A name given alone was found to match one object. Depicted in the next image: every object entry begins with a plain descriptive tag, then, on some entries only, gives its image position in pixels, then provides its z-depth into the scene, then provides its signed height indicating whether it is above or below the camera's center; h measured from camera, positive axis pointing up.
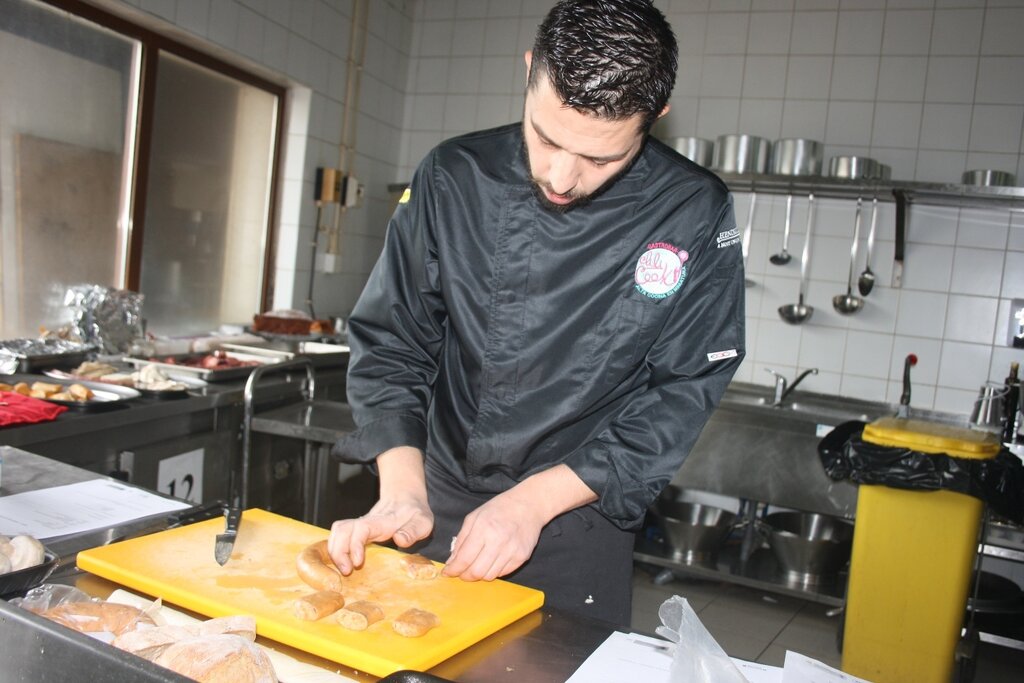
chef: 1.19 -0.07
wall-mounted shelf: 3.56 +0.65
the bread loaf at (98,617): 0.81 -0.35
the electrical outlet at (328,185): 4.15 +0.46
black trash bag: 2.73 -0.43
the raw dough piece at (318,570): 0.98 -0.34
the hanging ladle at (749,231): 4.17 +0.45
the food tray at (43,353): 2.53 -0.32
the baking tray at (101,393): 2.22 -0.38
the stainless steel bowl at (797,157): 3.86 +0.78
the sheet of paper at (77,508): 1.09 -0.35
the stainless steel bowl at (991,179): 3.58 +0.72
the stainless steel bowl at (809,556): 3.42 -0.92
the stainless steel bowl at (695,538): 3.58 -0.94
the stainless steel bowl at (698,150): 4.02 +0.79
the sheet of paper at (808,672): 0.85 -0.35
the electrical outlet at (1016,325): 3.73 +0.11
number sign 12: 2.46 -0.63
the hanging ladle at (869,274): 3.92 +0.28
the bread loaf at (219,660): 0.71 -0.34
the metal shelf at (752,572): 3.40 -1.04
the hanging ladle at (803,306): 4.05 +0.10
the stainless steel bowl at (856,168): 3.77 +0.74
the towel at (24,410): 1.97 -0.39
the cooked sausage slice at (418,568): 1.06 -0.35
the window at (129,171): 2.80 +0.34
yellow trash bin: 2.76 -0.77
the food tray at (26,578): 0.86 -0.34
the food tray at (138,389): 2.47 -0.38
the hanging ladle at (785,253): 4.08 +0.35
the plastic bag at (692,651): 0.80 -0.32
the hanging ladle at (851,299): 3.96 +0.16
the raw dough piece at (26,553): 0.88 -0.32
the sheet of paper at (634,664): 0.83 -0.35
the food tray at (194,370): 2.76 -0.34
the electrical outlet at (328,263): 4.31 +0.08
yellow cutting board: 0.85 -0.36
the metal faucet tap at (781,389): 3.77 -0.28
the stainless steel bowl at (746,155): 3.94 +0.78
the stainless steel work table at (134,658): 0.66 -0.36
